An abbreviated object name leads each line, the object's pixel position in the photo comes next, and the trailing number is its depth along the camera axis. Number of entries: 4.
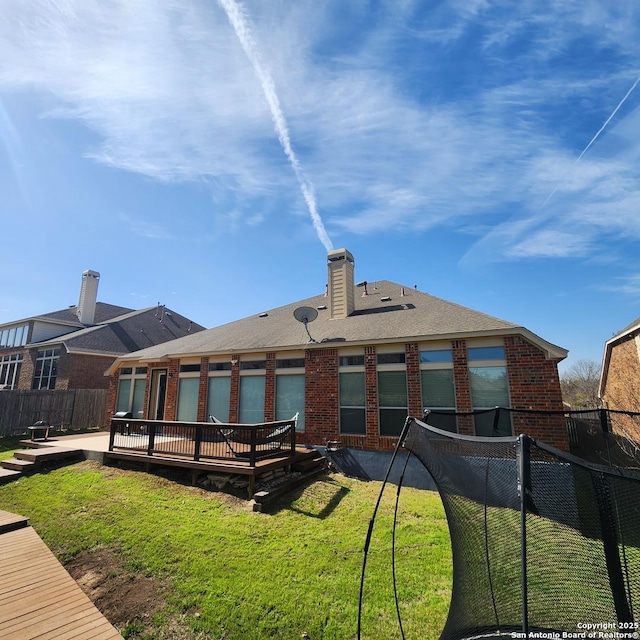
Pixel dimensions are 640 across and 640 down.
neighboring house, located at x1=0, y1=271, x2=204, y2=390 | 19.55
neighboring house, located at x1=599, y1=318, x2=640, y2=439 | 12.28
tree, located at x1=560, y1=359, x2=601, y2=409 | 19.62
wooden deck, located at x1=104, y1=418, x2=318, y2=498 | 7.54
